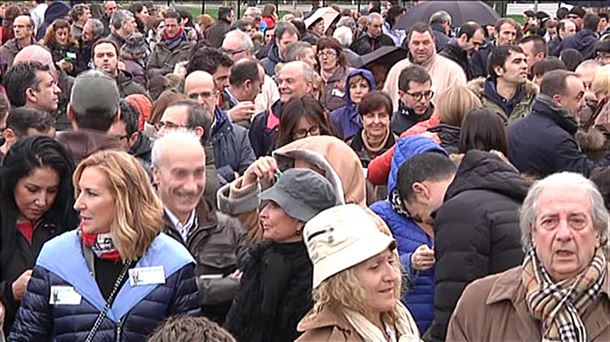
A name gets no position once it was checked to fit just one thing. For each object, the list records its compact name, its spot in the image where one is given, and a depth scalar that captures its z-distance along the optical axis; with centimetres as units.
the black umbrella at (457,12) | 3467
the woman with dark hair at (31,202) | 961
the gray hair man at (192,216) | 959
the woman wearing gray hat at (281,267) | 839
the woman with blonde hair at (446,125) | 1279
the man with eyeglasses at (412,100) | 1626
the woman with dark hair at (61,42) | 2595
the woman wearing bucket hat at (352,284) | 722
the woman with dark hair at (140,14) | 3467
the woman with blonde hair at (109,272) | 820
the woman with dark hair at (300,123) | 1309
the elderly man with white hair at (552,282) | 756
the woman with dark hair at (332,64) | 2108
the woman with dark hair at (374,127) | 1486
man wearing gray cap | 1110
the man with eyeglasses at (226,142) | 1404
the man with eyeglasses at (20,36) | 2628
